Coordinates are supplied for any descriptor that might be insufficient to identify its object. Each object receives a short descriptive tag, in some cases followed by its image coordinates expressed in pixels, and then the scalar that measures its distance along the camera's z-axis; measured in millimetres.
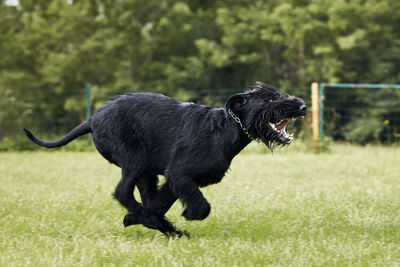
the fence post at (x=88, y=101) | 14570
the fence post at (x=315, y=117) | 12367
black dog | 4203
